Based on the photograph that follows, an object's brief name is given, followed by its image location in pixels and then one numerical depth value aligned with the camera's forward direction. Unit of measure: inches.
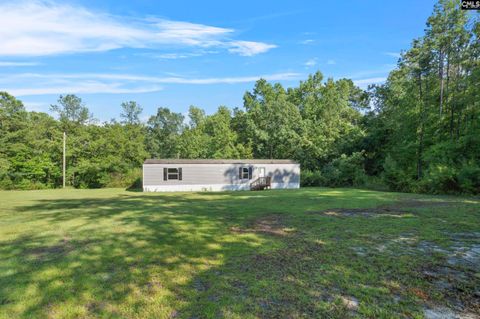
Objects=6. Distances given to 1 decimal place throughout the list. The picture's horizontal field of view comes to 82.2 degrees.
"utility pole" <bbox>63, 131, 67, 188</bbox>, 930.9
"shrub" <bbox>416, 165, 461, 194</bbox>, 573.0
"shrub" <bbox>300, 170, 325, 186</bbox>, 891.3
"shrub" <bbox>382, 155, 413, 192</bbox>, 669.3
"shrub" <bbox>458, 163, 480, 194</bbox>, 540.1
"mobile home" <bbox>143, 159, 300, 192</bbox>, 761.6
